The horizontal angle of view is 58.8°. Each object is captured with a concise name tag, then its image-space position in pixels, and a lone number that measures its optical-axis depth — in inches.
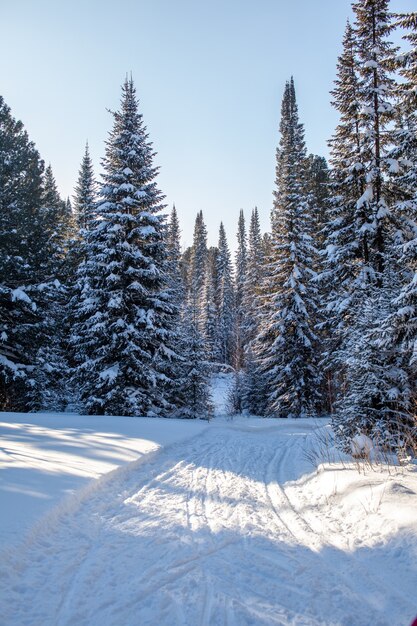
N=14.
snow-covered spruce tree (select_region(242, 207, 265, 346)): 1633.9
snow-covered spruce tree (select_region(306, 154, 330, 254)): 1082.1
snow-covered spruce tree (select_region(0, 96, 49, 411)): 647.1
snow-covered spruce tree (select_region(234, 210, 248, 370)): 1960.6
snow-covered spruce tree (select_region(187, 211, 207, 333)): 2337.6
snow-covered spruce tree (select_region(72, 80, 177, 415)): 607.5
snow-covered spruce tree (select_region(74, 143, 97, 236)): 975.6
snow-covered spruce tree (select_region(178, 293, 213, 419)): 851.4
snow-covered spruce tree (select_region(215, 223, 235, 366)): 2046.0
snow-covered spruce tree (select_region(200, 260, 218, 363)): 1918.3
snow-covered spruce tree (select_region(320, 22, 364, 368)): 612.7
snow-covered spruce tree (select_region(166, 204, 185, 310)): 1885.2
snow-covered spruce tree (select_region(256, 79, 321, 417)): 802.8
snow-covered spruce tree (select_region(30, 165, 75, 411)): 718.5
